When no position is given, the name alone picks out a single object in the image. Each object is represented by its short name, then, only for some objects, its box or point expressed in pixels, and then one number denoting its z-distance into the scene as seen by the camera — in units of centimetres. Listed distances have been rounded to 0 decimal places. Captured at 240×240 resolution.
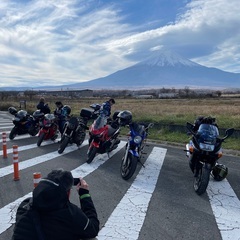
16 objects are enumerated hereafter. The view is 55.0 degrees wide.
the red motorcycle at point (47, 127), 865
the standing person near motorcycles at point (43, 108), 1059
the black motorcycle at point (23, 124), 970
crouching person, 207
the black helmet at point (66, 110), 943
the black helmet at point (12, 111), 1043
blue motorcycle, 528
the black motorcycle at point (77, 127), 764
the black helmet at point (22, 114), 968
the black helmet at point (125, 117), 617
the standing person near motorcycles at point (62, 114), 940
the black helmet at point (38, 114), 995
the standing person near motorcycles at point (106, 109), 759
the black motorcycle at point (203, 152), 461
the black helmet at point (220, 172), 541
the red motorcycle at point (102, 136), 655
